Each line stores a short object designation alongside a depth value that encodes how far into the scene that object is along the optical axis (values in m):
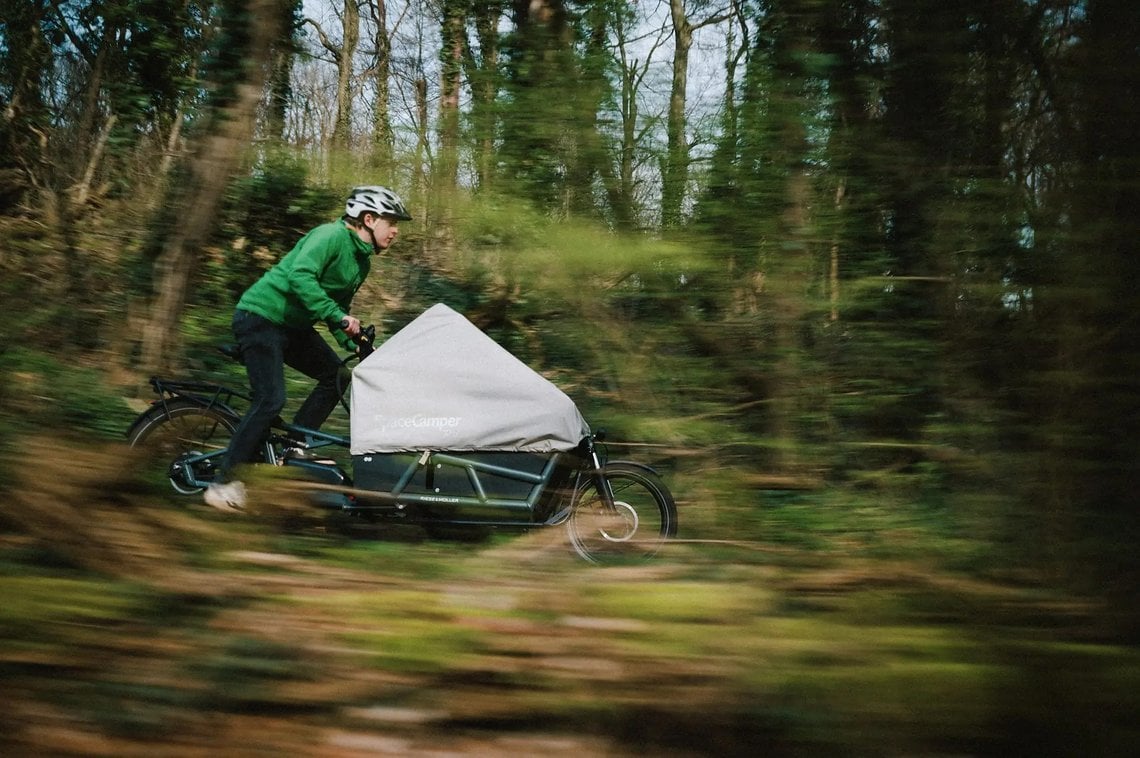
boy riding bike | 5.19
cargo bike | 4.98
